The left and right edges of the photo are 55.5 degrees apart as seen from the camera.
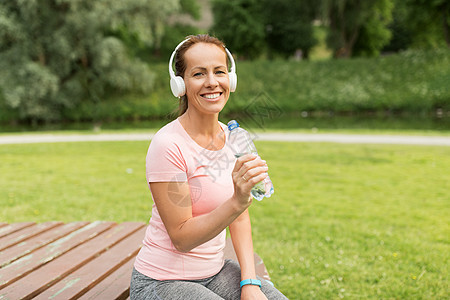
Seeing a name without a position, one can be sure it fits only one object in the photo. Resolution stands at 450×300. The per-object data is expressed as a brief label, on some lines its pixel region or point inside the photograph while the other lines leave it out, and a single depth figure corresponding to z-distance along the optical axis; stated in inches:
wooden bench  92.2
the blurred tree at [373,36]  1609.3
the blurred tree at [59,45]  907.4
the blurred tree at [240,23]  1557.5
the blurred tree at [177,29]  1694.1
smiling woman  71.3
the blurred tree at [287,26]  1647.4
